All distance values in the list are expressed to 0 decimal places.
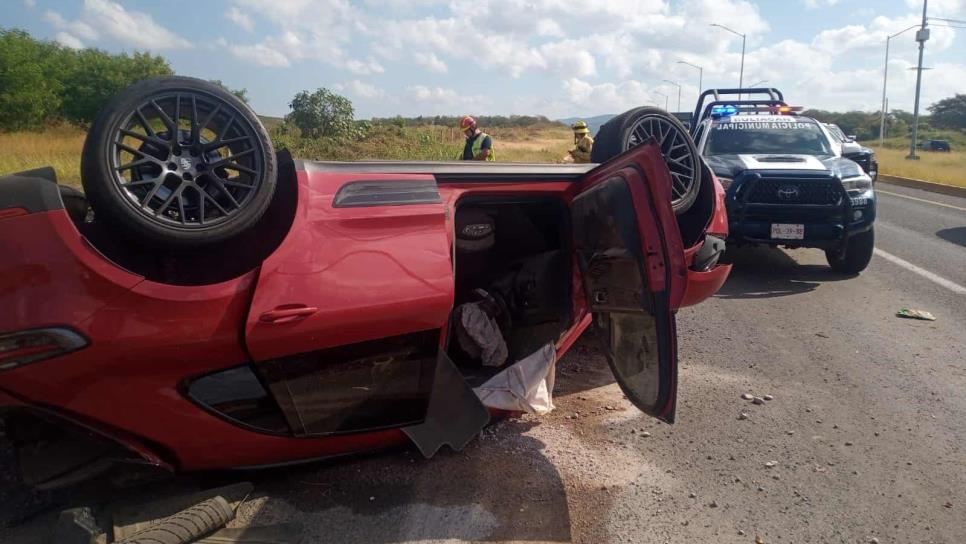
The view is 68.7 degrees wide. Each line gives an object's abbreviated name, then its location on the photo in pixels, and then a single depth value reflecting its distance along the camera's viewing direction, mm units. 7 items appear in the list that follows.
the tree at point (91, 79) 33594
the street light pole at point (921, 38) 30234
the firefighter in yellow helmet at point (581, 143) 9820
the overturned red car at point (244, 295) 2424
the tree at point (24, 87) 30250
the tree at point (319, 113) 32875
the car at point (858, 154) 12328
